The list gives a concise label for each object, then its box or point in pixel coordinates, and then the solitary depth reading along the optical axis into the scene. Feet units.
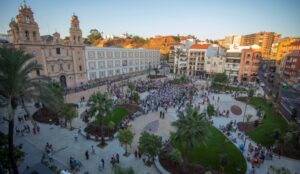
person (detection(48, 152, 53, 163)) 53.16
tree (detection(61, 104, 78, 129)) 71.59
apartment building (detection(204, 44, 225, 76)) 208.45
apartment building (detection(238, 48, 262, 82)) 183.73
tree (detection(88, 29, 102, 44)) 391.45
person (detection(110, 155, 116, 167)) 52.98
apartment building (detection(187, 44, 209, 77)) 222.69
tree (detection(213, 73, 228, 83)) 156.25
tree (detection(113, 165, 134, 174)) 33.12
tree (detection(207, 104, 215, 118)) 84.74
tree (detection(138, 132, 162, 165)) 49.57
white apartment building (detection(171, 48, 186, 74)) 234.99
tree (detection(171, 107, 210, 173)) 42.29
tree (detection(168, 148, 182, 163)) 49.60
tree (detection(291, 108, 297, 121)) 86.22
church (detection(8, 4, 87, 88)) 113.60
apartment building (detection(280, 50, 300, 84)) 182.97
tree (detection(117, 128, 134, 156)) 54.34
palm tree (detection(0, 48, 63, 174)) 34.17
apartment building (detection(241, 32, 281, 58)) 418.10
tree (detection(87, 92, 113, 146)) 59.62
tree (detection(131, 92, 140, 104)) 104.14
